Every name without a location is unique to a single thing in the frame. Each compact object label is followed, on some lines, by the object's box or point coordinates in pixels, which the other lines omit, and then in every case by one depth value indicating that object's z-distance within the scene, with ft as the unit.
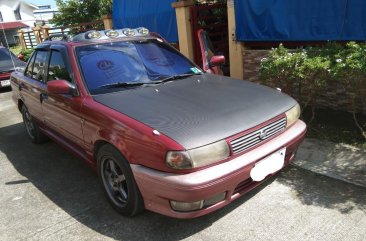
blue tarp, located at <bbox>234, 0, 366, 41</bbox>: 17.72
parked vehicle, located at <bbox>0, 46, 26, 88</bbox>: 36.37
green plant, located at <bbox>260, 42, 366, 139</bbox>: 13.70
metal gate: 28.68
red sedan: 9.23
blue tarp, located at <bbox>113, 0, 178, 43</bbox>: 30.17
